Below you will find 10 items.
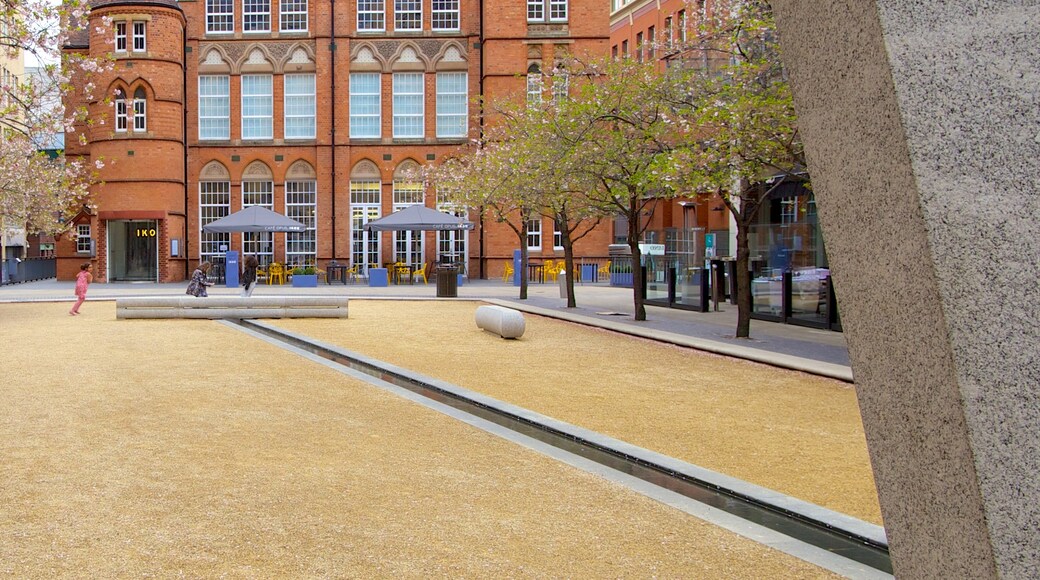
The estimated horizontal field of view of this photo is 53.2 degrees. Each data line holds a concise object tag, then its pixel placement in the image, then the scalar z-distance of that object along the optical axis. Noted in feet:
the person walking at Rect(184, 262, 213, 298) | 91.20
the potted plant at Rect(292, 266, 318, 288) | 139.64
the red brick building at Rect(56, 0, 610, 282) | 164.86
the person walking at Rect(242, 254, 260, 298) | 111.14
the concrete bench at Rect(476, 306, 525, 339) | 64.69
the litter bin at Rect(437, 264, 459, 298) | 113.39
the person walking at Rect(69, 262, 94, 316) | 84.74
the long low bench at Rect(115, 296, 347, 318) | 81.51
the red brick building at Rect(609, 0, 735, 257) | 76.02
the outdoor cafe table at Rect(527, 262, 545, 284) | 160.27
